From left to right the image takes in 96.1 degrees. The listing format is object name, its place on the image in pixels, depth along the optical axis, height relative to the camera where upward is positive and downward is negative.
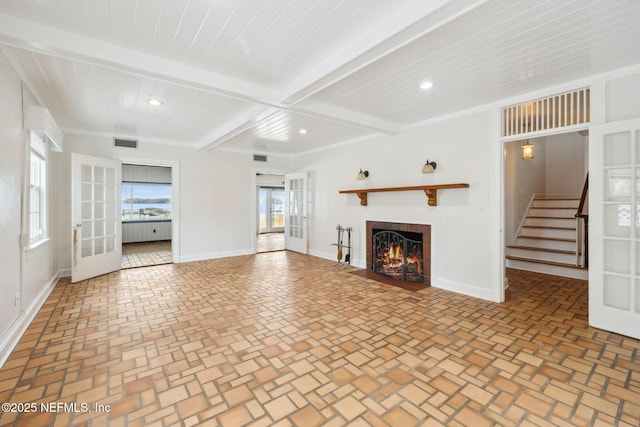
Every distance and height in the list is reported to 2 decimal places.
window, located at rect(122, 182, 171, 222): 9.24 +0.36
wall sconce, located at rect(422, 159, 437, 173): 4.32 +0.69
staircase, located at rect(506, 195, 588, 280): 5.00 -0.54
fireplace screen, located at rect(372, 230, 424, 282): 4.75 -0.74
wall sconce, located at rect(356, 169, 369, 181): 5.54 +0.73
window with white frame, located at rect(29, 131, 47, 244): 3.67 +0.34
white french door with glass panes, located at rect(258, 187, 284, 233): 12.41 +0.16
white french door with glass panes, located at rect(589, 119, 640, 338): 2.71 -0.13
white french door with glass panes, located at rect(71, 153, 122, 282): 4.60 -0.07
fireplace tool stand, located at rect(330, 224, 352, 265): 5.91 -0.67
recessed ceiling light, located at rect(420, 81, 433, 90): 3.11 +1.41
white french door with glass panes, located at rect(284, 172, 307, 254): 7.13 +0.02
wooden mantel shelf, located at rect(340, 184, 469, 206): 4.05 +0.37
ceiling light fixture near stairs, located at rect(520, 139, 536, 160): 5.50 +1.21
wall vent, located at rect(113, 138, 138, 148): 5.48 +1.35
